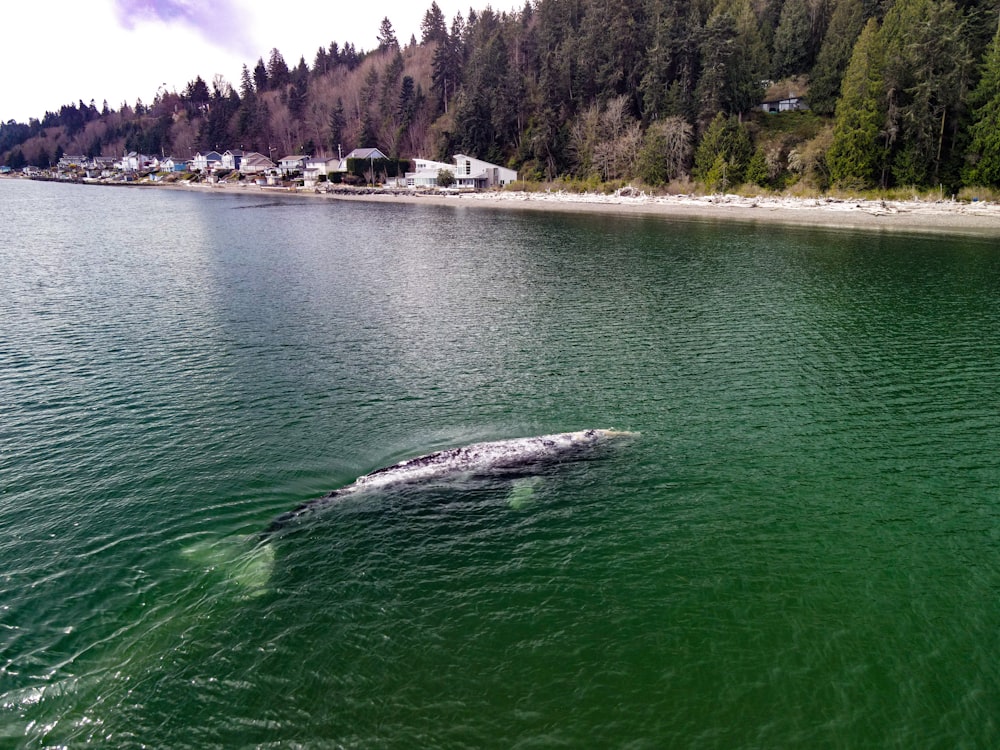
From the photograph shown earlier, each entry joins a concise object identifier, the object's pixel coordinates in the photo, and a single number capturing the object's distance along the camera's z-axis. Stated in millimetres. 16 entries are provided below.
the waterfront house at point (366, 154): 164250
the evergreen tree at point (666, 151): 103438
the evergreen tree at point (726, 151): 97375
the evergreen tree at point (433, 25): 183125
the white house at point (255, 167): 196125
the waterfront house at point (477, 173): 139625
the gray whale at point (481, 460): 17609
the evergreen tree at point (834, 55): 99481
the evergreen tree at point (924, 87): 76500
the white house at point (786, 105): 111238
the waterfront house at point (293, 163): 192125
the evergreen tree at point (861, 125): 81875
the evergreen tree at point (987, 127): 72250
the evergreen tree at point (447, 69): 166500
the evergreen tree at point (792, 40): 111812
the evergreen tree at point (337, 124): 192375
